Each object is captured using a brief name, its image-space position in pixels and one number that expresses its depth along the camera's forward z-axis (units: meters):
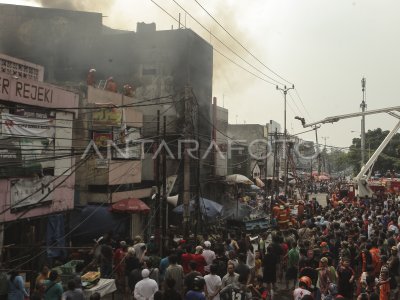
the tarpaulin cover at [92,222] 17.23
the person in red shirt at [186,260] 10.64
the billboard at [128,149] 19.23
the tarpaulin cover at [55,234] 15.30
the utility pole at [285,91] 39.72
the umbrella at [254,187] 39.03
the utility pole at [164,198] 14.03
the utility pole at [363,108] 40.31
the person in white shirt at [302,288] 8.26
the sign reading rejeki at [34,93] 12.96
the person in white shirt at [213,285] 8.97
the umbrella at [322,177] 56.84
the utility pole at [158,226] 13.86
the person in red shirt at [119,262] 12.56
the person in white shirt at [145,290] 8.65
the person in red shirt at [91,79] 22.16
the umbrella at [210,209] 20.95
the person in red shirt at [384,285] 9.84
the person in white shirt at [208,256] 11.18
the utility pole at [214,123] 33.00
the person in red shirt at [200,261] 10.59
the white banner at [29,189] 13.17
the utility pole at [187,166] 14.67
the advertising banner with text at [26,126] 12.96
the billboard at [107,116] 18.75
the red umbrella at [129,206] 17.95
